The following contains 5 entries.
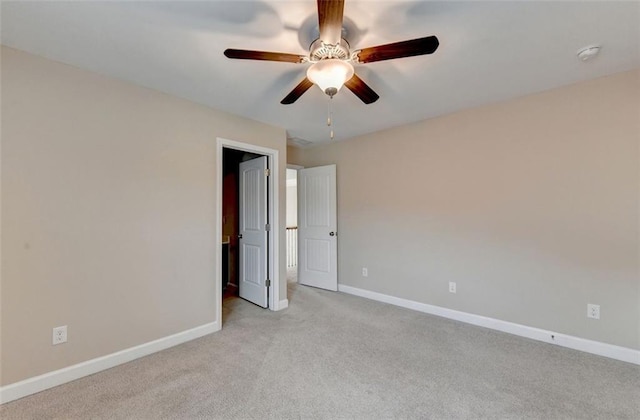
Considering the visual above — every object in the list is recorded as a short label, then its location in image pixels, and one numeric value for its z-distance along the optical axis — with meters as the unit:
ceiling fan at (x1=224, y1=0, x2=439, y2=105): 1.30
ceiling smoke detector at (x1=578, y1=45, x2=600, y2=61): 1.90
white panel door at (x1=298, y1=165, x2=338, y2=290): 4.31
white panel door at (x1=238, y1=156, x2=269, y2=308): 3.52
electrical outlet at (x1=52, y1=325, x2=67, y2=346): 2.00
